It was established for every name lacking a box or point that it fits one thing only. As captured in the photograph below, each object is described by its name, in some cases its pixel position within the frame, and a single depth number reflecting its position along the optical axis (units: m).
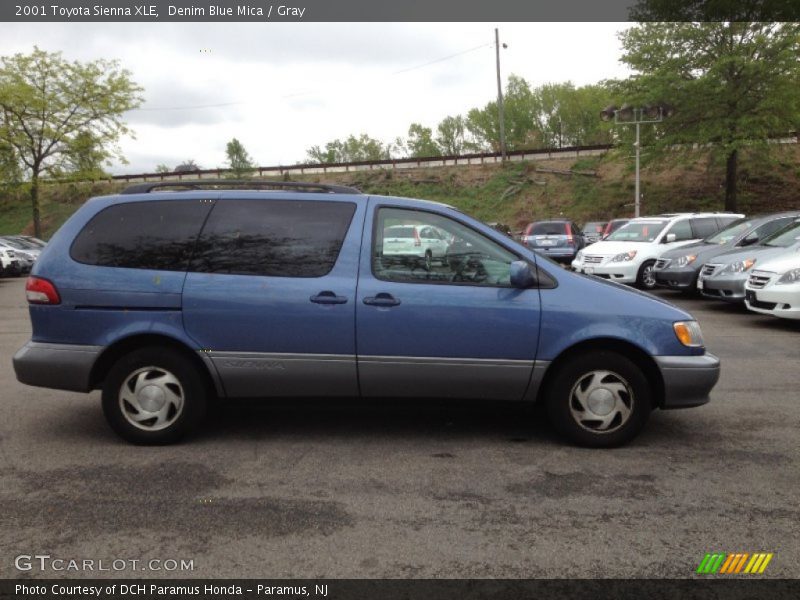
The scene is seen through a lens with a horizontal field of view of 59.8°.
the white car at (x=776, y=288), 9.28
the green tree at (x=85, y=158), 34.03
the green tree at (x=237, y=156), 47.25
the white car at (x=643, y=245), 14.97
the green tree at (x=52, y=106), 31.98
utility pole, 40.74
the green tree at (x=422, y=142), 87.31
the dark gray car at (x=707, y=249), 12.56
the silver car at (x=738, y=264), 11.02
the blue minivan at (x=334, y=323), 4.51
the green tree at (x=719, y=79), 25.72
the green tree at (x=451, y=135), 86.06
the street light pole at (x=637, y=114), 28.06
